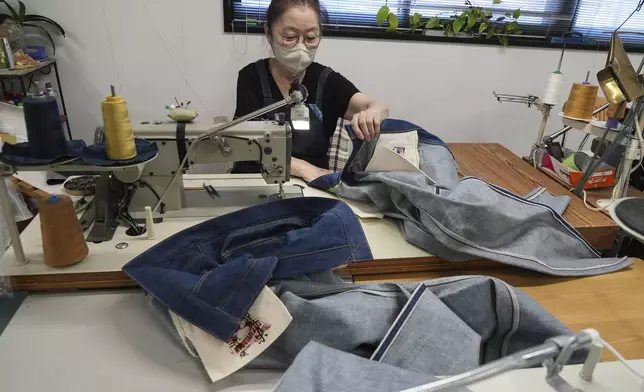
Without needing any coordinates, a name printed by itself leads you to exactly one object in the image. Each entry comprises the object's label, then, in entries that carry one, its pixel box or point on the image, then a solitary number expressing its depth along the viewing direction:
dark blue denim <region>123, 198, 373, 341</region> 0.82
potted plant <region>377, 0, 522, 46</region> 2.49
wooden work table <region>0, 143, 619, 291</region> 0.97
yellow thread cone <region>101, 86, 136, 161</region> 0.94
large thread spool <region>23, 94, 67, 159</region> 0.89
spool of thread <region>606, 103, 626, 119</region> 1.44
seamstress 1.71
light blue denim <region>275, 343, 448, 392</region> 0.66
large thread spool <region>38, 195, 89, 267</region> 0.92
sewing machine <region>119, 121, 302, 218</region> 1.17
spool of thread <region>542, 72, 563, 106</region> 1.85
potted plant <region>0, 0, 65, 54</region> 2.04
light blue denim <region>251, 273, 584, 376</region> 0.78
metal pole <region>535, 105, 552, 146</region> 1.82
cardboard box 1.53
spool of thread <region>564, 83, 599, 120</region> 1.64
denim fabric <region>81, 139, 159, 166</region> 0.96
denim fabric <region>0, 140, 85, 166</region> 0.90
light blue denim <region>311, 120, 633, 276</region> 1.07
